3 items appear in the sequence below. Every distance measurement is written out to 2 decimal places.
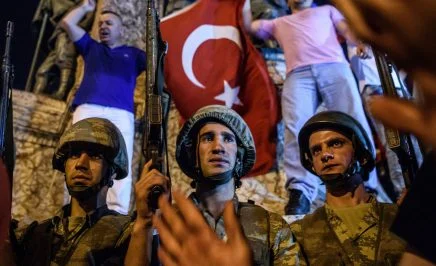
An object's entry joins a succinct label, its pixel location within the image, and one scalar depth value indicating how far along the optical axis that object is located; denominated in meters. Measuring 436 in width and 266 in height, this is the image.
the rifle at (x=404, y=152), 3.18
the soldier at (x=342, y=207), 3.16
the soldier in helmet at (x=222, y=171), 3.05
